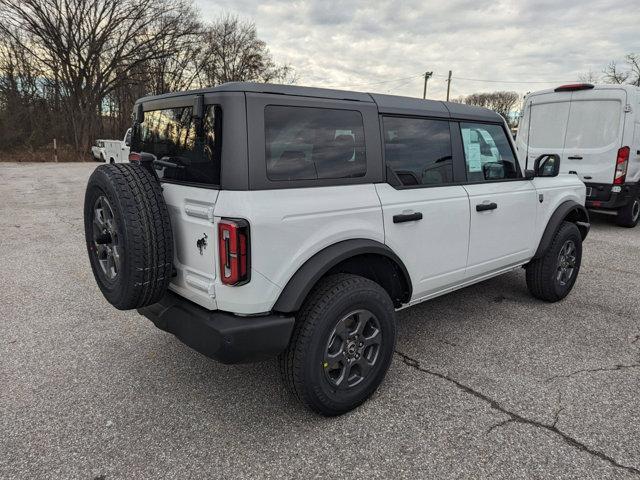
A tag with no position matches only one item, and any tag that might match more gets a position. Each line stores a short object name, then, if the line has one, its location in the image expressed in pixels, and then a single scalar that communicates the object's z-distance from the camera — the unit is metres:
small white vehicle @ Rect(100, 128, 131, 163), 16.64
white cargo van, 7.54
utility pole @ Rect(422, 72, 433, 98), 41.88
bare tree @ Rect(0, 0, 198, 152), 24.44
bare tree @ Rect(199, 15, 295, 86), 34.41
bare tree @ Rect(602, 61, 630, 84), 34.19
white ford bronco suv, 2.16
